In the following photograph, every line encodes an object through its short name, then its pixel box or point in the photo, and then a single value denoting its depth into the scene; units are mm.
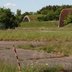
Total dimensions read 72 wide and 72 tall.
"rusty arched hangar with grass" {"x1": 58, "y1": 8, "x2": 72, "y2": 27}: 82188
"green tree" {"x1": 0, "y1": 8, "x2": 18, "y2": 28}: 62994
